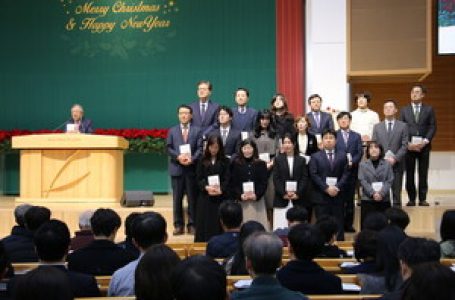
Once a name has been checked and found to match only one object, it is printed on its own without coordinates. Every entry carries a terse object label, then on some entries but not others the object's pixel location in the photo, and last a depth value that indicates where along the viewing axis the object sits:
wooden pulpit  6.77
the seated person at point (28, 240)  3.67
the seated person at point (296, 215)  4.29
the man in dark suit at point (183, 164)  6.38
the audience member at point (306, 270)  2.63
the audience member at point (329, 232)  3.76
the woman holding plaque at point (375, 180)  6.11
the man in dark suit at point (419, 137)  6.77
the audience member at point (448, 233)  3.48
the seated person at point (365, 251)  3.07
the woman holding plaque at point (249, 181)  5.91
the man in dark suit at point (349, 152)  6.30
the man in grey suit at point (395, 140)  6.56
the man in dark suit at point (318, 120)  6.68
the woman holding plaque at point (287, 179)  5.97
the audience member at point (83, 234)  4.01
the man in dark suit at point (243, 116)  6.54
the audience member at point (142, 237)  2.73
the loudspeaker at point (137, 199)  6.94
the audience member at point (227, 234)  3.68
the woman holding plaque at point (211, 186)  5.94
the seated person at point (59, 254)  2.61
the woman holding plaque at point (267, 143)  6.28
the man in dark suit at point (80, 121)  7.71
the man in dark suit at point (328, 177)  5.99
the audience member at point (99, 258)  3.21
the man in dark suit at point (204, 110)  6.71
